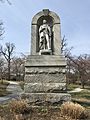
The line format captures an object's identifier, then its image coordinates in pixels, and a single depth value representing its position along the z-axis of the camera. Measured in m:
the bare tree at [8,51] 57.03
